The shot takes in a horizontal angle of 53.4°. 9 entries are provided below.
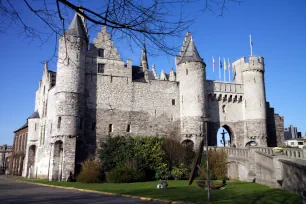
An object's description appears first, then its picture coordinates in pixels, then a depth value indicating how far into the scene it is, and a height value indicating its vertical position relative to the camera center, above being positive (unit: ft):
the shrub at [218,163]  92.94 -1.76
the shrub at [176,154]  96.68 +1.01
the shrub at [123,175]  80.28 -4.77
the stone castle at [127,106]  94.68 +18.14
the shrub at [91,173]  81.61 -4.24
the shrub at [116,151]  88.84 +1.77
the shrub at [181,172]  91.81 -4.41
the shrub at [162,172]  89.76 -4.32
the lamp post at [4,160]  189.36 -2.37
